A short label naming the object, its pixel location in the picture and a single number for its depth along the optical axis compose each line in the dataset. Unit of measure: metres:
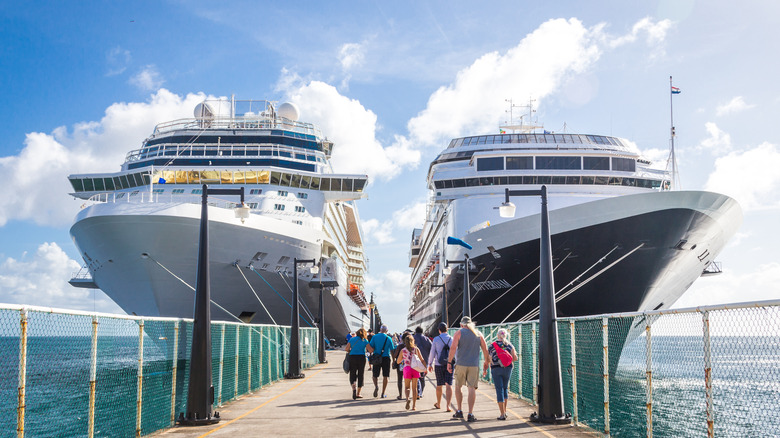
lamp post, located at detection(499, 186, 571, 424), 9.46
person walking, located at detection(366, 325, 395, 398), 13.23
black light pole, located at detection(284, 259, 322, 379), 18.55
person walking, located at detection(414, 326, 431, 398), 13.56
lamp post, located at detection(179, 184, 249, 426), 9.37
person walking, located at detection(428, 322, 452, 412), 11.06
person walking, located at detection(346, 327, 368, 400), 12.88
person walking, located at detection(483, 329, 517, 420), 9.68
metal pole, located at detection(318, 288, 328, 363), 27.39
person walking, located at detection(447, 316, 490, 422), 9.73
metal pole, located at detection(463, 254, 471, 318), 22.03
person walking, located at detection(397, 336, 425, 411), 11.23
